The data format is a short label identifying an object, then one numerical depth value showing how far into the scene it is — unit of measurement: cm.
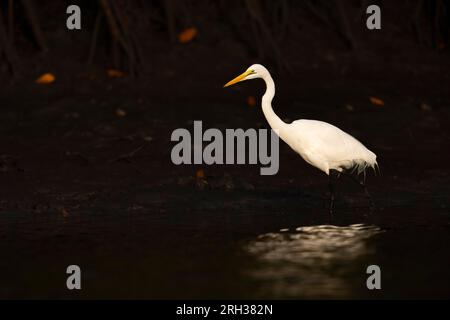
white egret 1169
